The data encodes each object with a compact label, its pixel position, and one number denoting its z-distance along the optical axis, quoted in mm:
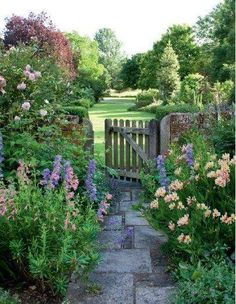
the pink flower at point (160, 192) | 3293
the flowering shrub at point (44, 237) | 2680
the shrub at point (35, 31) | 20547
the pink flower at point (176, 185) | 3264
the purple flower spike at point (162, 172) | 4105
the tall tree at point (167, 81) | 27469
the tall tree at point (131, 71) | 44156
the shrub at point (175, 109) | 7534
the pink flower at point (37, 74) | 5446
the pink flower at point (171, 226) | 3045
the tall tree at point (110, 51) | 53969
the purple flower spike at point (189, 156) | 3816
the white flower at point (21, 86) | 5364
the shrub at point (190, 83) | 16600
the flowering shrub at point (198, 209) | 2895
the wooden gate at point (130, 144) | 6914
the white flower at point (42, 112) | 5295
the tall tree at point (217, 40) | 26672
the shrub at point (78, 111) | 8460
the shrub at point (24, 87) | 5478
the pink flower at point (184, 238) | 2832
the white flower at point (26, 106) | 5180
